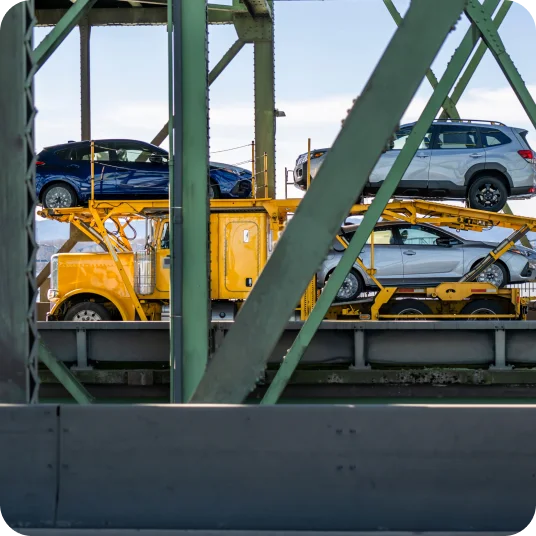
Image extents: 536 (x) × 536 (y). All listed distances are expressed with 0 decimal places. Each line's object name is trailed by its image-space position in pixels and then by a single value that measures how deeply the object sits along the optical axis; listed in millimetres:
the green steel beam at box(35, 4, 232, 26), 25219
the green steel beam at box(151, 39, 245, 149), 23453
